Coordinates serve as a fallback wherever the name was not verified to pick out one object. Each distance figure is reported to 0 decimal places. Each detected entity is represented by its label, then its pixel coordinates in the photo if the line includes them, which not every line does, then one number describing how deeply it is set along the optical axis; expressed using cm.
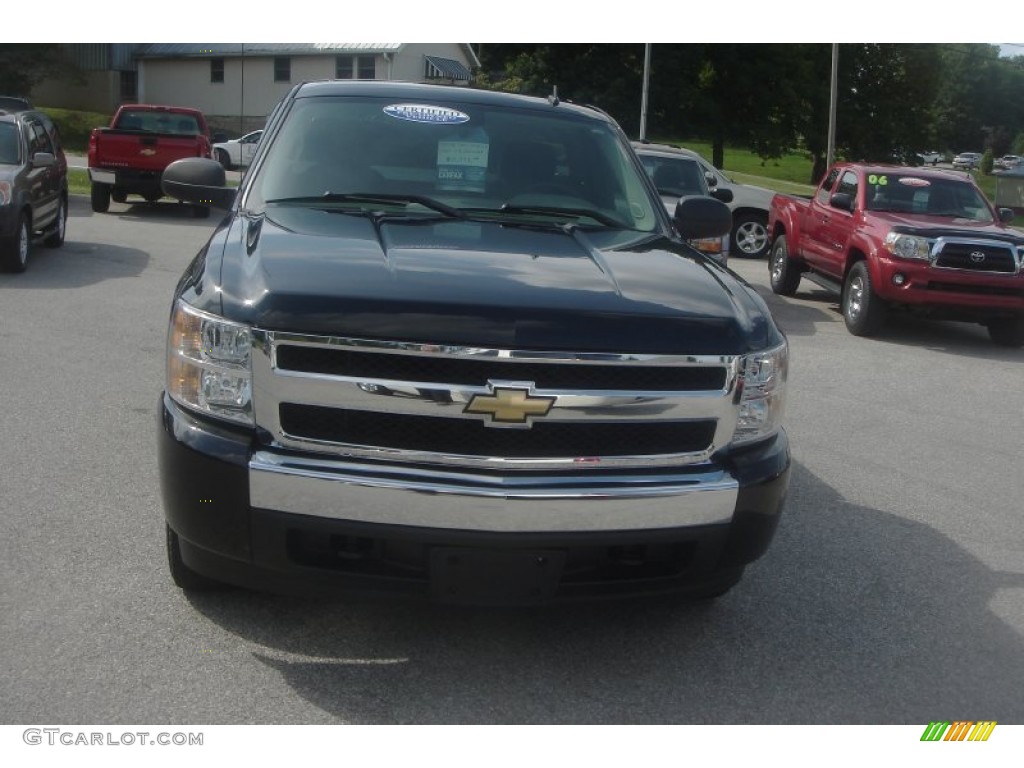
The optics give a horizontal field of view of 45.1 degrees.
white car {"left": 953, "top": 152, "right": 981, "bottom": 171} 8285
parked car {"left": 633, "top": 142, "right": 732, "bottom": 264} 1508
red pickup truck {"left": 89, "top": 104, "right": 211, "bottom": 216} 2036
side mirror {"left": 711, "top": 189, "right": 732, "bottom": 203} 1526
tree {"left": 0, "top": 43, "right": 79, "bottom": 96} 4656
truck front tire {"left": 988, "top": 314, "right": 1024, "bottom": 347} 1210
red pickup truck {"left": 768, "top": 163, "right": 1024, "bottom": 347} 1185
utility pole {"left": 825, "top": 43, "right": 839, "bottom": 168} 3281
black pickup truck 353
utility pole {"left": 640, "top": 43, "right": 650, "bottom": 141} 3334
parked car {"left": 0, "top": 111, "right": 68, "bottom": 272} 1282
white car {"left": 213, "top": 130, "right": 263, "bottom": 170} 3278
